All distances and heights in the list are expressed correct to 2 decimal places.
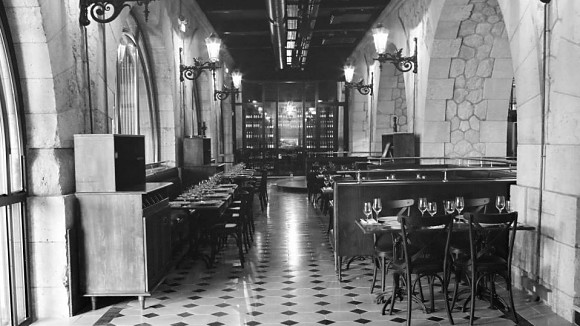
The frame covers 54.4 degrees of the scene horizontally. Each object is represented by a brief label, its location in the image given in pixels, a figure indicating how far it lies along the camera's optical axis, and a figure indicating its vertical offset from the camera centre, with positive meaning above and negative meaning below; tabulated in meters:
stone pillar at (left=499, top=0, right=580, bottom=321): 4.70 -0.16
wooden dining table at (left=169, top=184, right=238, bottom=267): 7.00 -0.98
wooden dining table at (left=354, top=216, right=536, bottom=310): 4.92 -0.83
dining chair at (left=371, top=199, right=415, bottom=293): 5.32 -1.13
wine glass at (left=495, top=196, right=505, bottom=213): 5.42 -0.67
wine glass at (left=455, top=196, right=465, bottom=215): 5.39 -0.67
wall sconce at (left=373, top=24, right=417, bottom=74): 8.74 +1.46
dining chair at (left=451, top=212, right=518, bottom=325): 4.62 -1.09
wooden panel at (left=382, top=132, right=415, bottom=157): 9.87 -0.19
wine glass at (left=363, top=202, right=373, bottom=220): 5.44 -0.72
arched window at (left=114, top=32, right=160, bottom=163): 8.61 +0.64
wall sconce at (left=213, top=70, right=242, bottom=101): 14.27 +1.20
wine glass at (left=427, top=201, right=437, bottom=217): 5.35 -0.71
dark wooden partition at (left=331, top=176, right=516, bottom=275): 6.46 -0.70
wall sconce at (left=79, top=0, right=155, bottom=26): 5.10 +1.19
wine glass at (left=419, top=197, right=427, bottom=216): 5.37 -0.67
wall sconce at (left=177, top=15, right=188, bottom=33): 10.51 +2.11
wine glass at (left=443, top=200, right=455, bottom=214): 5.48 -0.71
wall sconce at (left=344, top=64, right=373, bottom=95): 13.27 +1.39
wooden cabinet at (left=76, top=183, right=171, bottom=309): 5.11 -0.97
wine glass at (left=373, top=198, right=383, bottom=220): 5.57 -0.70
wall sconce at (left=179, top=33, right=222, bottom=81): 9.70 +1.34
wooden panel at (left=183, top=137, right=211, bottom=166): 10.67 -0.30
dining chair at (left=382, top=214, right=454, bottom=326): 4.52 -1.06
